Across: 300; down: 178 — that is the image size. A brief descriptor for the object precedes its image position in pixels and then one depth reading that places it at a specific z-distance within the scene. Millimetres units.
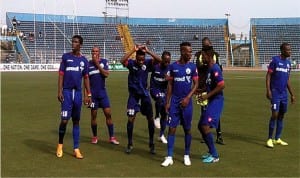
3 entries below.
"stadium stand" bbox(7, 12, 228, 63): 63844
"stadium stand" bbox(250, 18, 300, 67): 69438
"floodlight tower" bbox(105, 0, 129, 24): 73188
